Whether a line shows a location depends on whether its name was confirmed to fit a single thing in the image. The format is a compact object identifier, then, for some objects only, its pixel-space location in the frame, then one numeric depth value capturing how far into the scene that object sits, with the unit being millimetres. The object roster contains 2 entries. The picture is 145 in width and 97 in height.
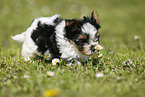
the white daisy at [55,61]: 3269
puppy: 3090
